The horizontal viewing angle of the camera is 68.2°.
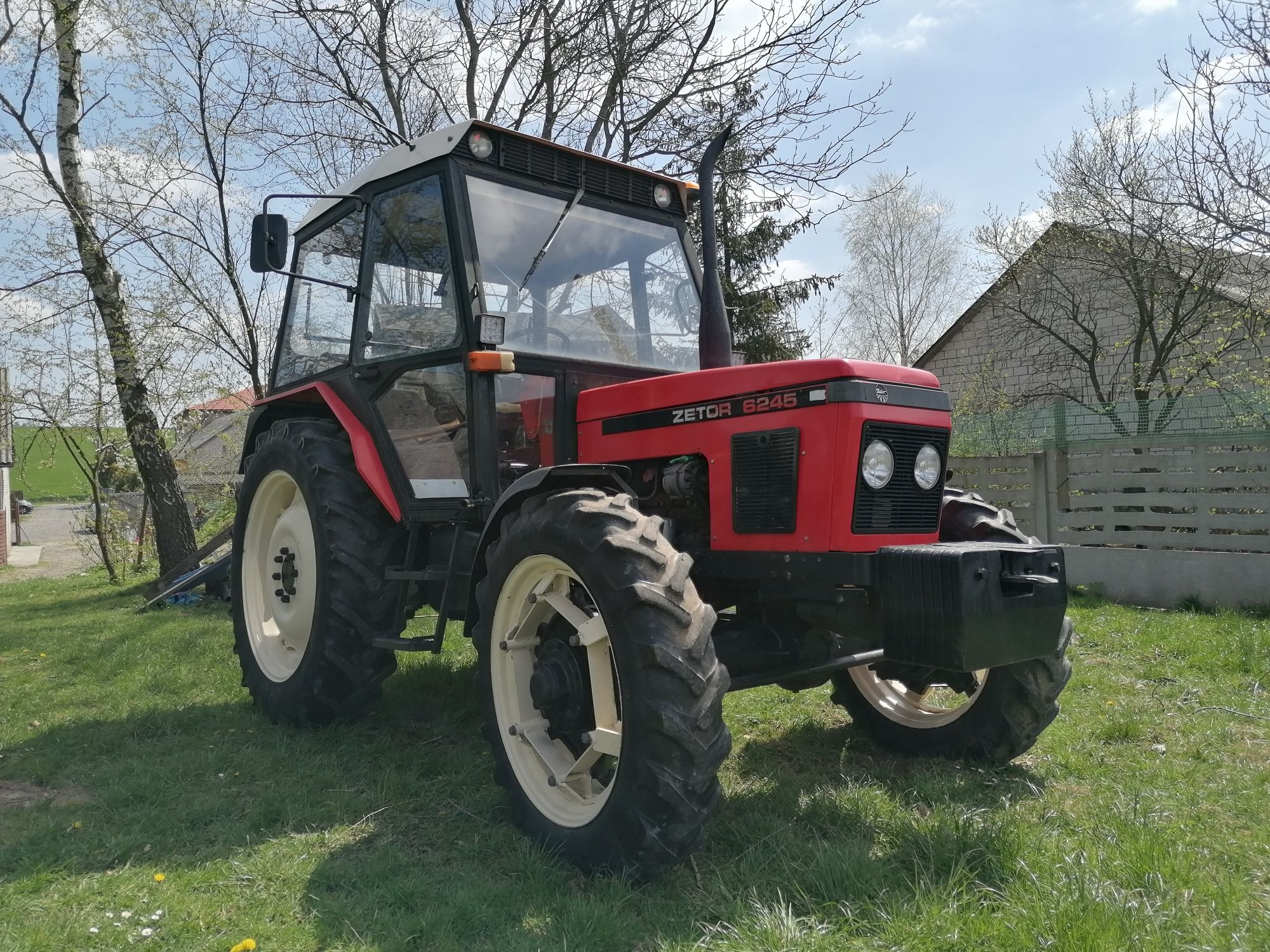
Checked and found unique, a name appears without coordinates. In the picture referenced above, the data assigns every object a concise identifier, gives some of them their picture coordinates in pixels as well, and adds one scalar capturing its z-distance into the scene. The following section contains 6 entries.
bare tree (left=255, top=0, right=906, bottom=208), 9.53
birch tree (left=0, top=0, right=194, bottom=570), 10.62
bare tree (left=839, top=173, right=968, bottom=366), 33.22
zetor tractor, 2.76
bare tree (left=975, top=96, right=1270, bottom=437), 11.84
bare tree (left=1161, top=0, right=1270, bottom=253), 9.49
